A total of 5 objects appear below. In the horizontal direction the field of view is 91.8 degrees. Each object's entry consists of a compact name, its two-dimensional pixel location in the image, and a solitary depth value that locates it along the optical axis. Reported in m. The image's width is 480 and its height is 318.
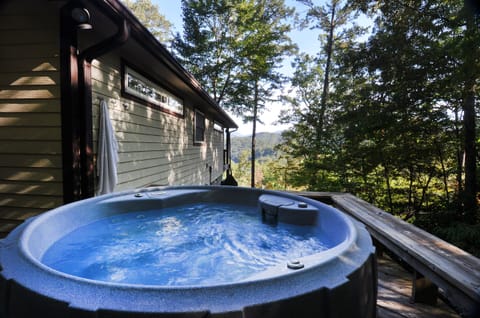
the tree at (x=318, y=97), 7.63
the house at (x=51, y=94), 2.44
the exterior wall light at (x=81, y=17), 2.11
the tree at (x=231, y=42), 9.91
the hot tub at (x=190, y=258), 0.82
